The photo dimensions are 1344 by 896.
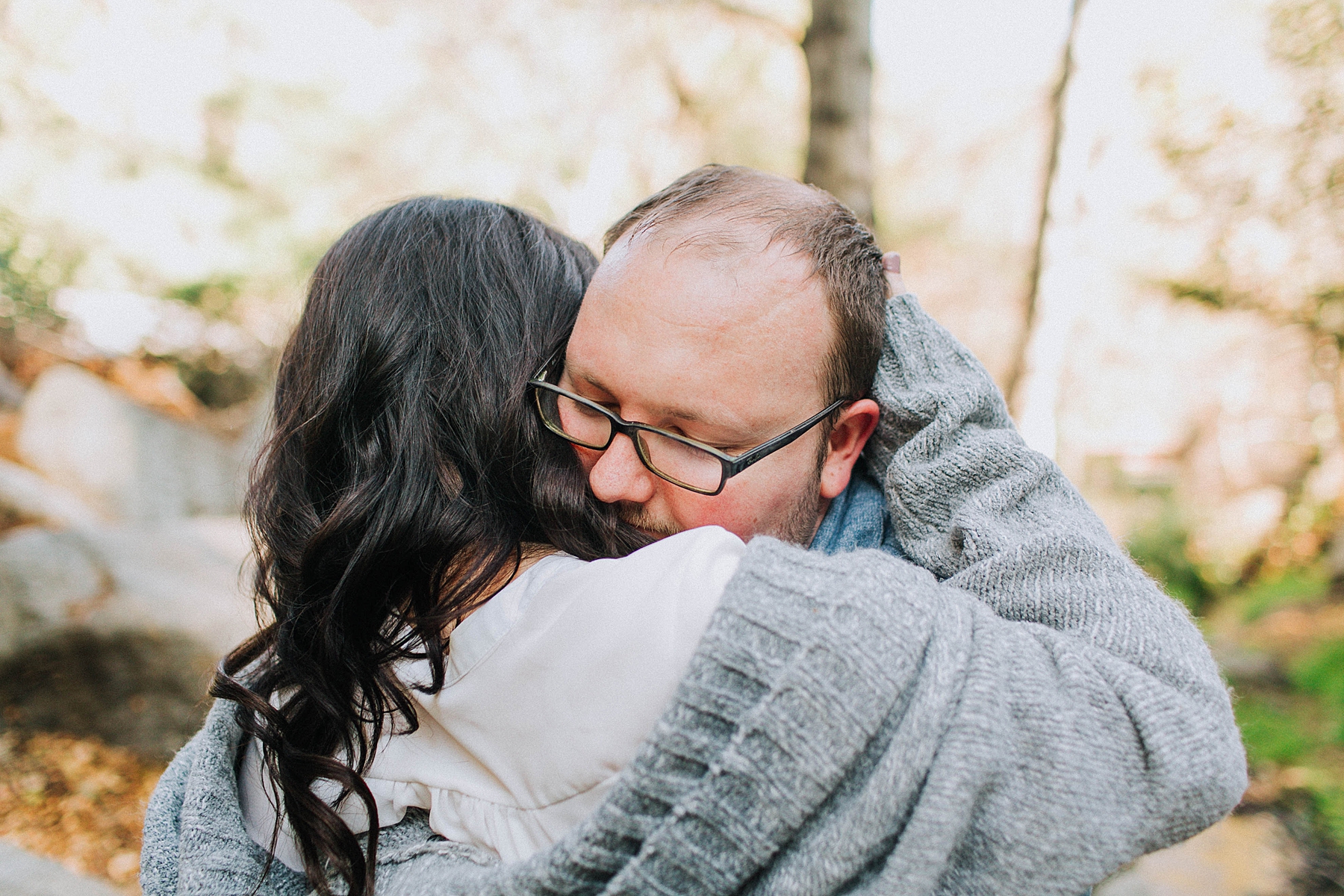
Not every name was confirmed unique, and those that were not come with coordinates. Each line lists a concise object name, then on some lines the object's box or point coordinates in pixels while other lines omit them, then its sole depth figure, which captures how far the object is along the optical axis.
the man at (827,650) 0.69
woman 0.73
